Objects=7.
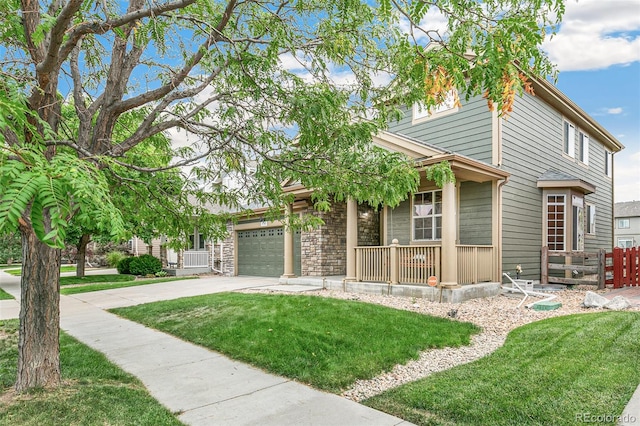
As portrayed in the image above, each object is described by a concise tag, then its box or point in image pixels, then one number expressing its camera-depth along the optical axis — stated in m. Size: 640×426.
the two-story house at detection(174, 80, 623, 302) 9.79
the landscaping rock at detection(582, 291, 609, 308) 7.71
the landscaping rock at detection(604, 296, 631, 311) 7.36
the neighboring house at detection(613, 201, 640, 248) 38.50
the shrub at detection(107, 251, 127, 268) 25.41
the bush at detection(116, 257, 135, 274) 19.45
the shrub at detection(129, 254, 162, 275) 19.05
